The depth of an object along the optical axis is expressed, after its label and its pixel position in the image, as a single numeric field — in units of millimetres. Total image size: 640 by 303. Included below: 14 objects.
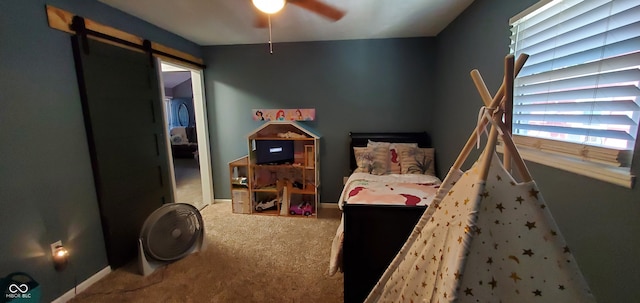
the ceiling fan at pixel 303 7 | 1674
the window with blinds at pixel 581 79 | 887
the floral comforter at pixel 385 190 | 1761
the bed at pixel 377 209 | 1534
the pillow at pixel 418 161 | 2814
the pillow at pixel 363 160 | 2887
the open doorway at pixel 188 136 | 3379
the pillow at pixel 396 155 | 2861
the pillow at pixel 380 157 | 2834
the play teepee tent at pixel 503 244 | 695
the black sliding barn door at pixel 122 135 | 1925
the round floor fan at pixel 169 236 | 1991
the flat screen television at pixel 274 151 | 3076
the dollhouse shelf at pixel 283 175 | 3109
